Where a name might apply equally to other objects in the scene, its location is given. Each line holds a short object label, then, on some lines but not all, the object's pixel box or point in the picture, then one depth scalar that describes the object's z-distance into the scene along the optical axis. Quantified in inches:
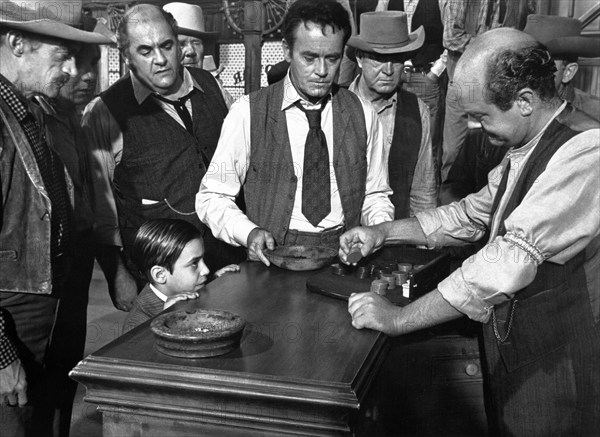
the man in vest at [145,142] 137.3
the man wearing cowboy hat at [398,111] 157.8
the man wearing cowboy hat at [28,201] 93.4
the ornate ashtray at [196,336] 70.4
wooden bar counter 64.7
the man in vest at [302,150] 121.6
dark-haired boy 111.7
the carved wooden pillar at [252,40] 340.5
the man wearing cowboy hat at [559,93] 148.3
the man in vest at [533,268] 77.5
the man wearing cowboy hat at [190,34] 179.9
